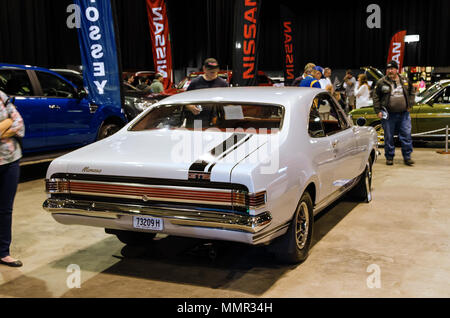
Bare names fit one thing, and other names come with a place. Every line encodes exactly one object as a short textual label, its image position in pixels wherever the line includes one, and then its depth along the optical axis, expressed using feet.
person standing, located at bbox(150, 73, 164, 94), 48.55
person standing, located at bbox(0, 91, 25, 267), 13.93
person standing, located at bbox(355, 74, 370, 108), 45.85
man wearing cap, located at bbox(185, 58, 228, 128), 23.62
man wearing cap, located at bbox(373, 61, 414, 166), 31.12
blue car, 26.22
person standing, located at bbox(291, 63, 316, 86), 30.88
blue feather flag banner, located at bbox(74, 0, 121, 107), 26.48
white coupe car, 11.96
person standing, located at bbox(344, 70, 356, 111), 57.52
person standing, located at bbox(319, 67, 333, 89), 34.76
